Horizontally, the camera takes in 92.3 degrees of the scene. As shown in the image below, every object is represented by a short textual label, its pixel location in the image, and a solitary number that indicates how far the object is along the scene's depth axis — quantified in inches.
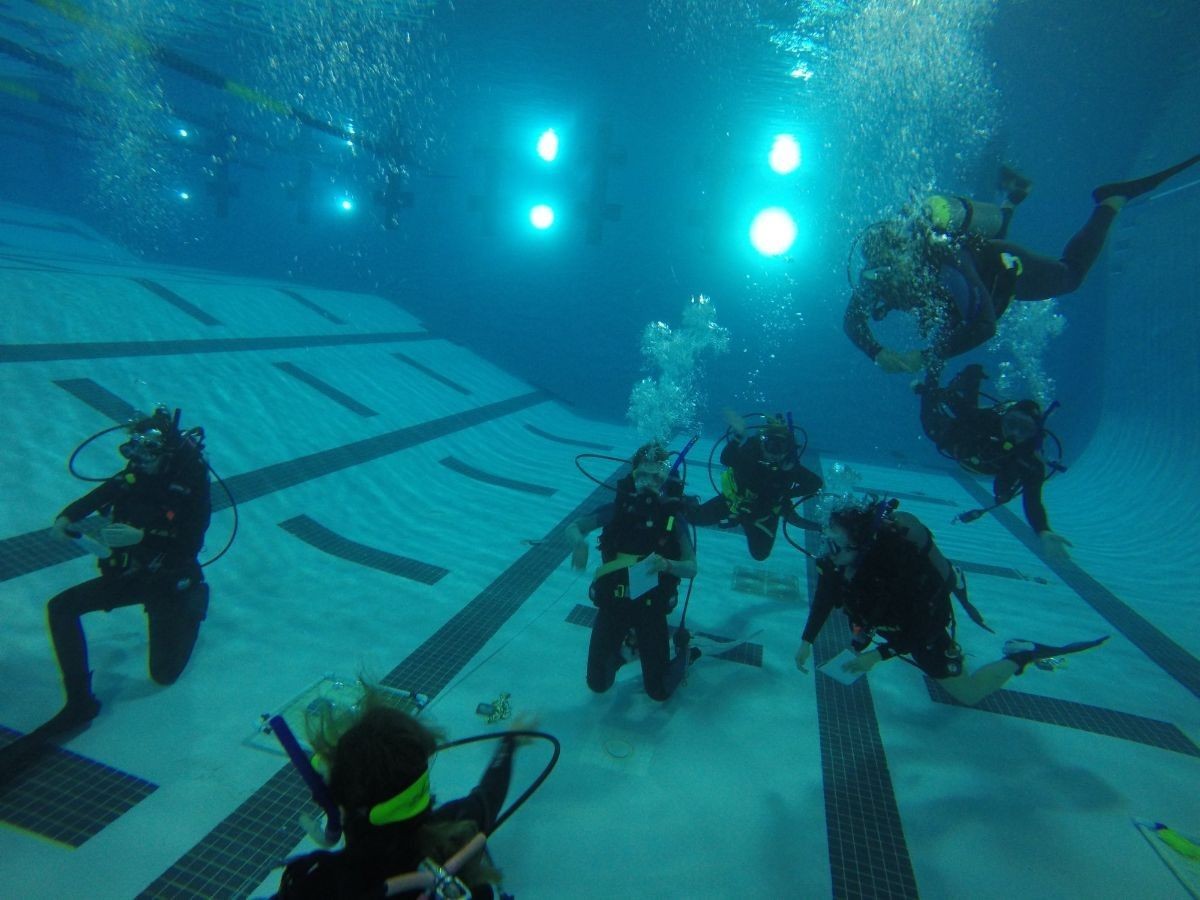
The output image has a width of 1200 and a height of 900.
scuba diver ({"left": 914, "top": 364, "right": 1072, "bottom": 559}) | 206.5
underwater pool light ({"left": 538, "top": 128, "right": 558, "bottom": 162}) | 754.8
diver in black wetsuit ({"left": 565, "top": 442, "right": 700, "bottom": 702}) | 161.8
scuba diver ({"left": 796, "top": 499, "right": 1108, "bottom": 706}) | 136.6
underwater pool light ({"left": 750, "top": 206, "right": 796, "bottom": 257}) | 705.0
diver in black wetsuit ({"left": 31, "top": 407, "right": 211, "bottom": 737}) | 141.1
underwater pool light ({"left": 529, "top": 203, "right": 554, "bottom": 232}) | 770.2
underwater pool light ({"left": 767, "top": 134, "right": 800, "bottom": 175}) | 706.8
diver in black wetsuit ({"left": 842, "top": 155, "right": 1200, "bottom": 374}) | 172.1
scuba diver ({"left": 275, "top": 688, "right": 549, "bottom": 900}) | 52.7
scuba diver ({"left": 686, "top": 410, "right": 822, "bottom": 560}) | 242.5
